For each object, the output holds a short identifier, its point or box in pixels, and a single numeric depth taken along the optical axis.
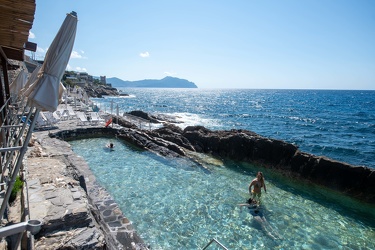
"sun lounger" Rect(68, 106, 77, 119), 23.95
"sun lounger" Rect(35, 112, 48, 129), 19.11
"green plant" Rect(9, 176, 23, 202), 6.16
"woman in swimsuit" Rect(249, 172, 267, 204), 10.71
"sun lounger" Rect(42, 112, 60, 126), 19.95
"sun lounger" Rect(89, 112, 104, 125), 22.66
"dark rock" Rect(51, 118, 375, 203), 13.49
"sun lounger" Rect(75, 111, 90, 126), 21.63
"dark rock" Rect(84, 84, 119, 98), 93.50
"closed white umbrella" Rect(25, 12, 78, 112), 3.28
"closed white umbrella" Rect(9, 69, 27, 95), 10.11
